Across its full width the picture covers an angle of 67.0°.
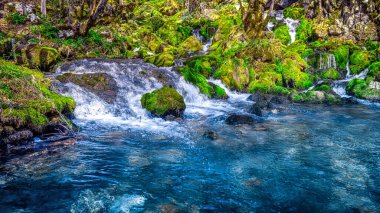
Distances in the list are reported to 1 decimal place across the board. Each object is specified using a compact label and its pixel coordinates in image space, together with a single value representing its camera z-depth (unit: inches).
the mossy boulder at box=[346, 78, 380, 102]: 642.8
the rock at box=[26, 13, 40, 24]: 941.2
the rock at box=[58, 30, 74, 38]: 847.1
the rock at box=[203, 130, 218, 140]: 359.1
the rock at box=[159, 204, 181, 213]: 188.2
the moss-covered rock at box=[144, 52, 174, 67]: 766.5
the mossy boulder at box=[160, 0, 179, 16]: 1425.9
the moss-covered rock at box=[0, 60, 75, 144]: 311.3
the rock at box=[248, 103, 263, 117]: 498.4
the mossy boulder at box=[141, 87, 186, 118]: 462.3
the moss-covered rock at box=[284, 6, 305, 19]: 1146.0
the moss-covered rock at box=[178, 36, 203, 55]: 1017.9
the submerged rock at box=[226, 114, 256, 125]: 434.3
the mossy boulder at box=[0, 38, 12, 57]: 668.7
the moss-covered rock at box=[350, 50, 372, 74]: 823.7
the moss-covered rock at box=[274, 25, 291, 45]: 1032.1
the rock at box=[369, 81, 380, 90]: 667.0
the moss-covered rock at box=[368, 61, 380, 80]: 725.6
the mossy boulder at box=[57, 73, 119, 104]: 528.7
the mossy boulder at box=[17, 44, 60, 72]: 637.3
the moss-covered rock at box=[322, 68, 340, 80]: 807.1
